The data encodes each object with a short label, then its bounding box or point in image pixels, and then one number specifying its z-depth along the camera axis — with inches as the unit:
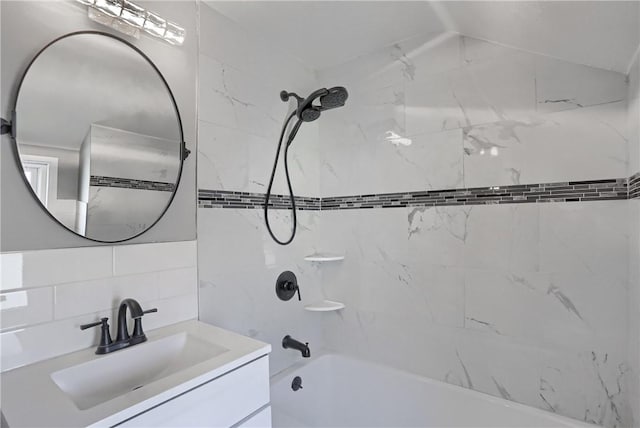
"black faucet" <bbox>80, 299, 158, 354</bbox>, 43.1
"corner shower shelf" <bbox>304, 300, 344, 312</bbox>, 79.4
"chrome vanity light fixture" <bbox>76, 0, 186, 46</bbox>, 47.3
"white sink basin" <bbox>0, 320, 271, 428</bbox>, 29.8
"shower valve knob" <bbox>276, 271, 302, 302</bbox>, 75.1
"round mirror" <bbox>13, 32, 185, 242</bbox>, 41.6
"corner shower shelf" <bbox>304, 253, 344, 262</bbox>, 79.0
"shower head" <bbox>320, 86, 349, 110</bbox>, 64.5
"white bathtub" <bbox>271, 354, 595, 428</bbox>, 61.9
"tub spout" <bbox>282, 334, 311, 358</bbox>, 70.8
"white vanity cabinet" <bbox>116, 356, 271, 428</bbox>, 33.4
